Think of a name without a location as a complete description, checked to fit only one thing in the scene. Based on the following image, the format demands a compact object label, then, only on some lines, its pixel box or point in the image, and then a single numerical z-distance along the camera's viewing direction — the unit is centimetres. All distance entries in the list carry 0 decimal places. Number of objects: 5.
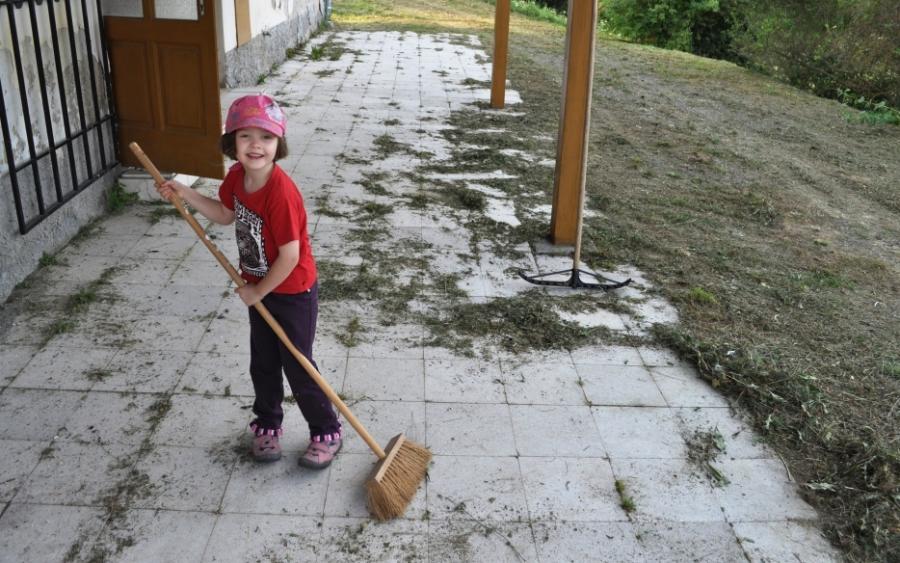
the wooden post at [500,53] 906
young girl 255
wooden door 516
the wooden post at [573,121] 471
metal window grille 413
